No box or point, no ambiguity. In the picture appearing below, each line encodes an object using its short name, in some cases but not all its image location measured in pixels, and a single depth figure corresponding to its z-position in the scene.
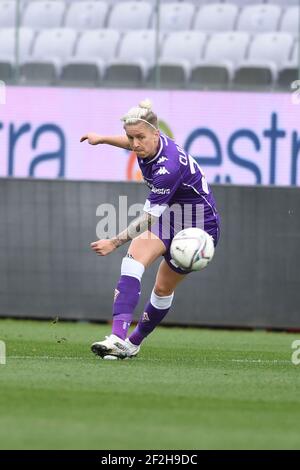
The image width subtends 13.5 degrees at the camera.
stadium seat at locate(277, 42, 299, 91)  17.83
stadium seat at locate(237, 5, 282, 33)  19.11
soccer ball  9.92
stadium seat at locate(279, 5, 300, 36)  18.88
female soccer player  9.89
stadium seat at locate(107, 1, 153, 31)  19.64
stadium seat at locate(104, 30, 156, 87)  18.72
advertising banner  17.80
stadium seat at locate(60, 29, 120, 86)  18.95
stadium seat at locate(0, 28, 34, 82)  18.83
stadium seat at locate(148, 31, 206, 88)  18.53
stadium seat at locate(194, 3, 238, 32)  19.58
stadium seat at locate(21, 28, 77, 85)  18.98
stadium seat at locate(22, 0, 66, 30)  20.33
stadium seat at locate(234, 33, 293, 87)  18.16
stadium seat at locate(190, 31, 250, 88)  18.41
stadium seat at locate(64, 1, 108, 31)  20.23
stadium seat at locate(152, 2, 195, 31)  19.56
